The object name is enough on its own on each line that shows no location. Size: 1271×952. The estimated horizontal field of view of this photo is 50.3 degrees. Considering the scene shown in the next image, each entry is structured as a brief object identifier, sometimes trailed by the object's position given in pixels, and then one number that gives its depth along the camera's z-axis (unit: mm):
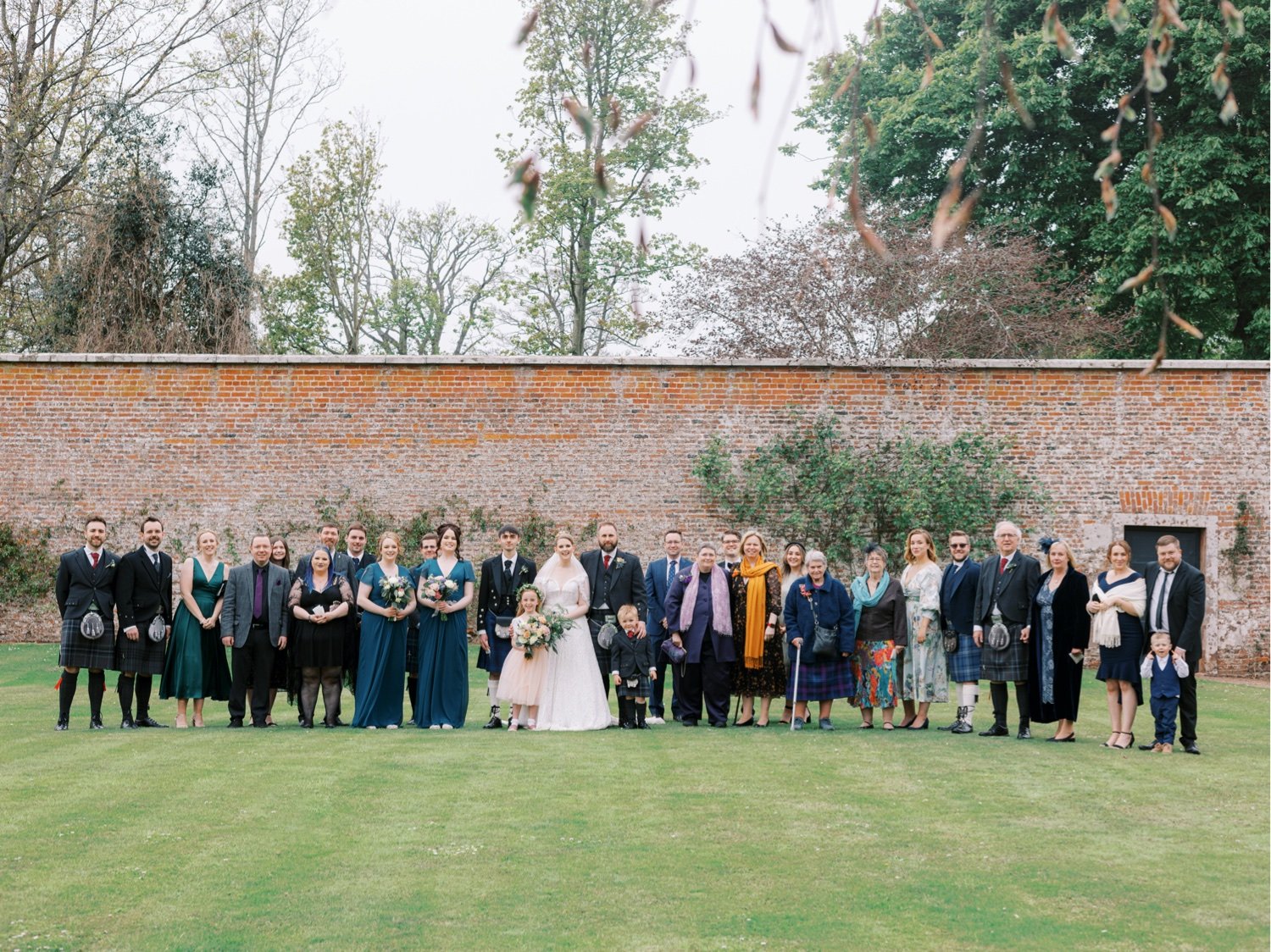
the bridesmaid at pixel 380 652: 11227
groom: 11789
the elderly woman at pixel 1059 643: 10617
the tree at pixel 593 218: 24578
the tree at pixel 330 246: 33312
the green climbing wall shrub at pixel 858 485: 17234
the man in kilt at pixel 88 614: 10766
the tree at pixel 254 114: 30659
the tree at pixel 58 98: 23562
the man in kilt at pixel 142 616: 10977
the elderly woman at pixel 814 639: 11281
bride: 11242
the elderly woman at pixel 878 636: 11211
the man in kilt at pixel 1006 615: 10805
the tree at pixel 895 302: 21812
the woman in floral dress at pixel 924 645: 11234
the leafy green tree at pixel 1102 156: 22781
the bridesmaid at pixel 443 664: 11281
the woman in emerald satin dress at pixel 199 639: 11078
